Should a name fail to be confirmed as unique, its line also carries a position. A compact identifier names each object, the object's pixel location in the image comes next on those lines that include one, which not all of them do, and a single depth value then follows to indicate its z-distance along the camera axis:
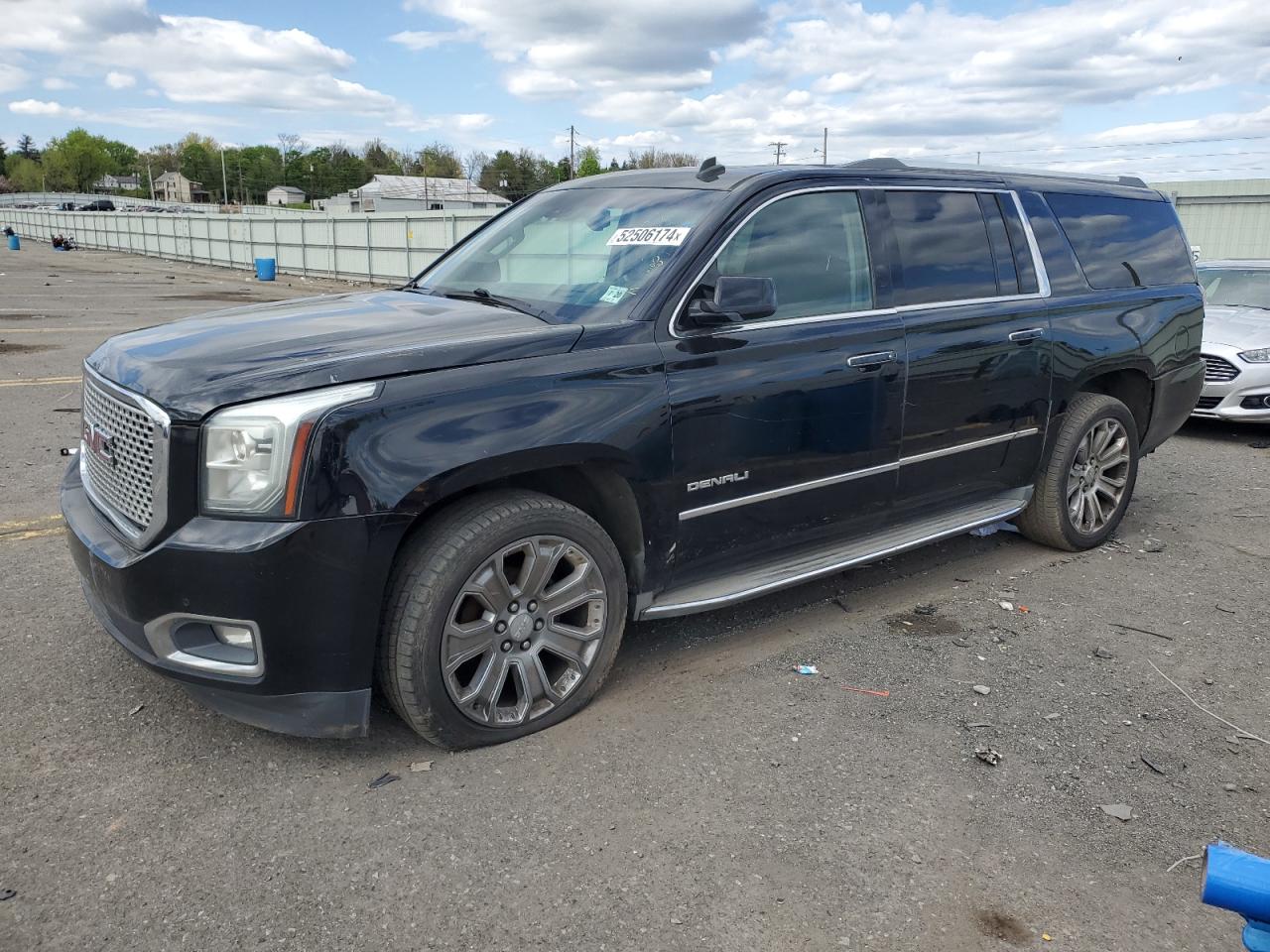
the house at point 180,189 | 150.62
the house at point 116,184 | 152.12
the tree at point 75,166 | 146.00
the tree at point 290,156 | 143.86
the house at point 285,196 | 135.00
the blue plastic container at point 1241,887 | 1.46
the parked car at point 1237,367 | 8.80
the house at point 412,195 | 84.31
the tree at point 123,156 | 172.21
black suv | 2.91
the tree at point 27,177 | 147.75
